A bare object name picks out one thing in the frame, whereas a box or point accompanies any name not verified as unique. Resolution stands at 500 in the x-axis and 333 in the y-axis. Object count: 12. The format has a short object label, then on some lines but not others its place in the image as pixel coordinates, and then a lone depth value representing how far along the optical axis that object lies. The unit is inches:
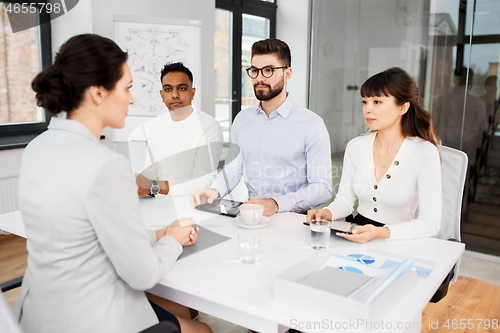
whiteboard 150.3
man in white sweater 83.1
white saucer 64.2
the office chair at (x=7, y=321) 31.4
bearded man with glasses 90.9
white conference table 40.1
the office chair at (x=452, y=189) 71.9
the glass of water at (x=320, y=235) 55.8
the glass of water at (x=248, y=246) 51.7
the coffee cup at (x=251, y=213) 64.1
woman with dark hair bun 41.0
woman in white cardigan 73.0
